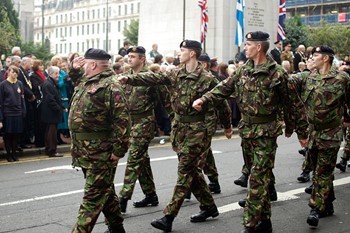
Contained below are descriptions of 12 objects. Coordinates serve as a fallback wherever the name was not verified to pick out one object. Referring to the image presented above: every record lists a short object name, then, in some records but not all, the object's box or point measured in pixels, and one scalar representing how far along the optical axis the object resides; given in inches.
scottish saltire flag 968.9
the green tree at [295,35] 1259.8
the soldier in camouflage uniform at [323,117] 288.4
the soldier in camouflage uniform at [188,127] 274.5
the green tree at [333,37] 1870.1
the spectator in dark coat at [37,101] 537.3
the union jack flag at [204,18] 957.2
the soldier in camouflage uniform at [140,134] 309.0
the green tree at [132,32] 2966.0
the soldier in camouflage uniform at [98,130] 232.2
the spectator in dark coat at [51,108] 511.8
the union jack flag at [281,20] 1043.9
